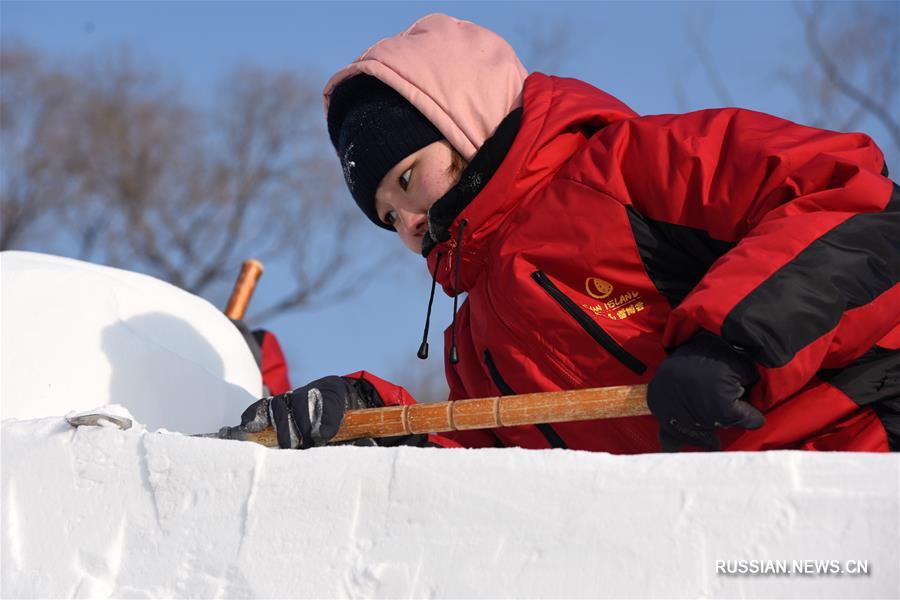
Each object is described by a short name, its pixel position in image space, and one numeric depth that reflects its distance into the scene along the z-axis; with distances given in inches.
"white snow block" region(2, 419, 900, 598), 133.7
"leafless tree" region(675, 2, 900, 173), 882.1
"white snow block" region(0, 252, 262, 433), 243.9
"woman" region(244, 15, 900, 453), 164.4
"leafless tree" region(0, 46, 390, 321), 1057.5
